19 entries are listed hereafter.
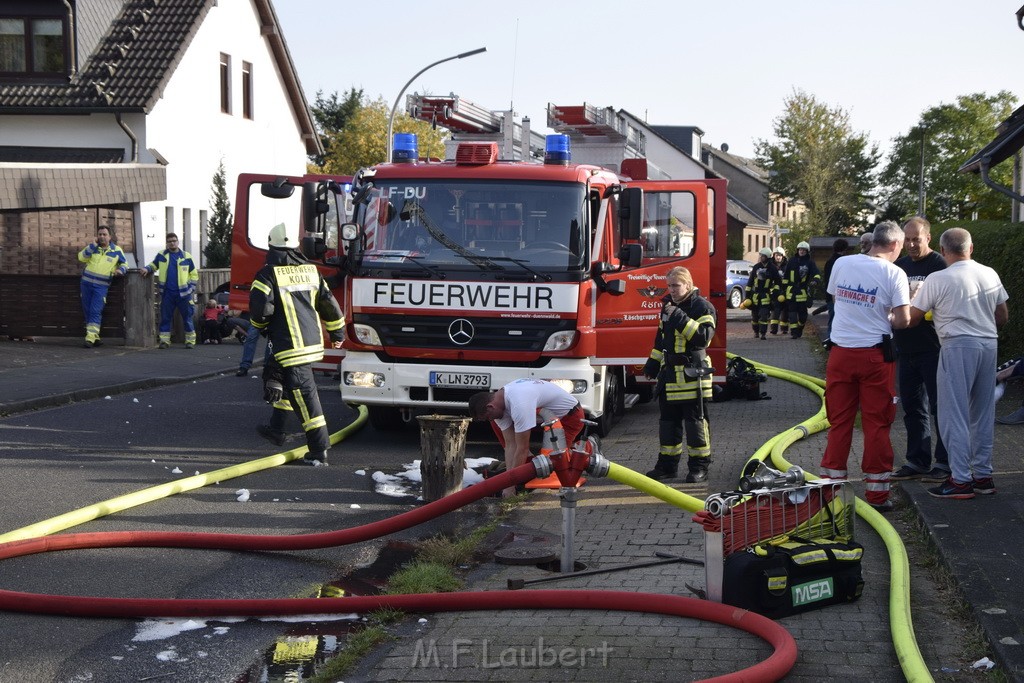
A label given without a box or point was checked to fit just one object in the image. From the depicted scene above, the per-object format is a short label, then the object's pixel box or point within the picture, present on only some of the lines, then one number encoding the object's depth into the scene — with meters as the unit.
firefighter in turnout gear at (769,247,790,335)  24.25
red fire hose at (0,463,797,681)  5.40
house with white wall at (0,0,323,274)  22.14
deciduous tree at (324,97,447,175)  56.88
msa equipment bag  5.49
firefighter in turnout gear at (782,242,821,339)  23.42
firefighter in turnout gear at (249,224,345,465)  10.04
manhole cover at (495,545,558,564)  6.75
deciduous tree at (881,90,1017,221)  73.94
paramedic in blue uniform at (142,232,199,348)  19.52
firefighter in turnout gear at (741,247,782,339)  24.16
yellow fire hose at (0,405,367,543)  6.93
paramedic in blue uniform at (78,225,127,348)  19.30
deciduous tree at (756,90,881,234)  63.94
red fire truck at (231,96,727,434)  10.40
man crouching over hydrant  8.30
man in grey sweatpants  7.85
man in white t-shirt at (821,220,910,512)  7.80
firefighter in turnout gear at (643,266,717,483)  9.11
